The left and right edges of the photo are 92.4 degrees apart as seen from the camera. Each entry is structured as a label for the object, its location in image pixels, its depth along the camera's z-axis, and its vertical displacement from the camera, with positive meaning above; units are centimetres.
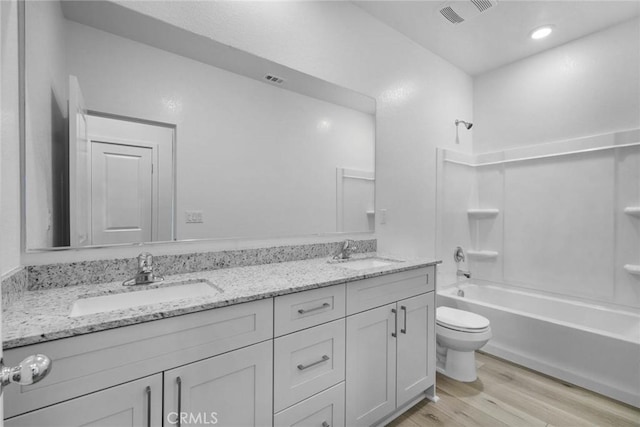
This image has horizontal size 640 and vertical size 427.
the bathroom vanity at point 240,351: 82 -49
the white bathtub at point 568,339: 199 -92
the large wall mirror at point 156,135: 122 +36
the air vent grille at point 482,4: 211 +145
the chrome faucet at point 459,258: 302 -46
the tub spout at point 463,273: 299 -61
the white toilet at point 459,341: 211 -90
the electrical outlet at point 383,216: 239 -4
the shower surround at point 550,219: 239 -7
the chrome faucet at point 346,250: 206 -27
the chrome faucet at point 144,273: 129 -27
